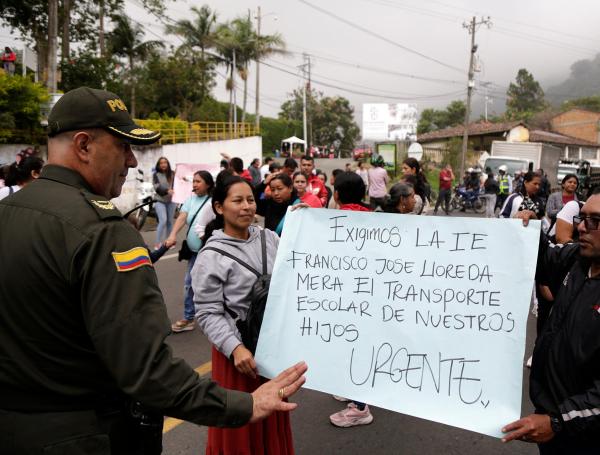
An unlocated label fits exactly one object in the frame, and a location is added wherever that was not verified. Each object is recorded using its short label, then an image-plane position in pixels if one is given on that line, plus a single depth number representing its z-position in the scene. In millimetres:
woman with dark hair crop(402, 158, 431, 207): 7285
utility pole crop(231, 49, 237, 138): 37469
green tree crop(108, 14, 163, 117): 29188
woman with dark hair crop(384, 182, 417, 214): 4223
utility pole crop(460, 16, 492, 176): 29641
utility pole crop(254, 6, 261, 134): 36906
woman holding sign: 2393
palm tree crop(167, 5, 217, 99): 36312
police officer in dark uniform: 1314
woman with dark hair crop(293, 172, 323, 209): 6168
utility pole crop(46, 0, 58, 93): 13602
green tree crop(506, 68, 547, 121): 103875
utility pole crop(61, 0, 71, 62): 21375
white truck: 24031
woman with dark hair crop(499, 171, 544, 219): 5547
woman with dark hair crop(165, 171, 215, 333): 4852
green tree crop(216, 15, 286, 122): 36906
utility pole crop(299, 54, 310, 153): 54156
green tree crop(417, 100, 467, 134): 91188
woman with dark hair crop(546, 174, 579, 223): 6133
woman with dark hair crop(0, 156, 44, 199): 5027
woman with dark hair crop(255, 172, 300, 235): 4895
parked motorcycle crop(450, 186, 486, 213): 17662
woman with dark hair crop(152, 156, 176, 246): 7969
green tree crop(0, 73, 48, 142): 12922
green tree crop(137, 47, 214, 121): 29875
